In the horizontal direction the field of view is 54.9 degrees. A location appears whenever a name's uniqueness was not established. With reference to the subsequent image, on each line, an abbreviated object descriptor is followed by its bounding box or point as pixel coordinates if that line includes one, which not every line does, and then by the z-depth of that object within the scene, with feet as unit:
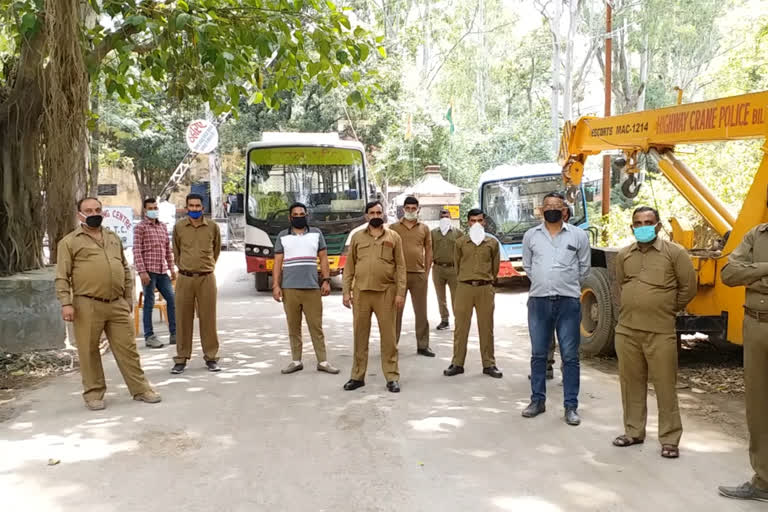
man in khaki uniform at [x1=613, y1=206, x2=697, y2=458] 16.70
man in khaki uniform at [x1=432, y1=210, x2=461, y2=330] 31.94
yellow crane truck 21.42
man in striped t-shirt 25.26
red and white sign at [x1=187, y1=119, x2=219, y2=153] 48.24
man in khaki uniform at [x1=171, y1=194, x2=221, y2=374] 25.59
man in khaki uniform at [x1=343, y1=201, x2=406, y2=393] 23.17
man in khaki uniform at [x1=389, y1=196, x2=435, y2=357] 28.22
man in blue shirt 19.49
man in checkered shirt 30.22
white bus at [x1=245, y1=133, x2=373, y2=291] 47.96
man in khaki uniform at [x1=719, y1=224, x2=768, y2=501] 14.12
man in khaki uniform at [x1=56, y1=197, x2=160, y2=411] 20.66
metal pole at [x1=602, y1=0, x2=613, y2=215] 60.75
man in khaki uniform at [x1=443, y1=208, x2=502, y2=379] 25.32
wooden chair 33.60
